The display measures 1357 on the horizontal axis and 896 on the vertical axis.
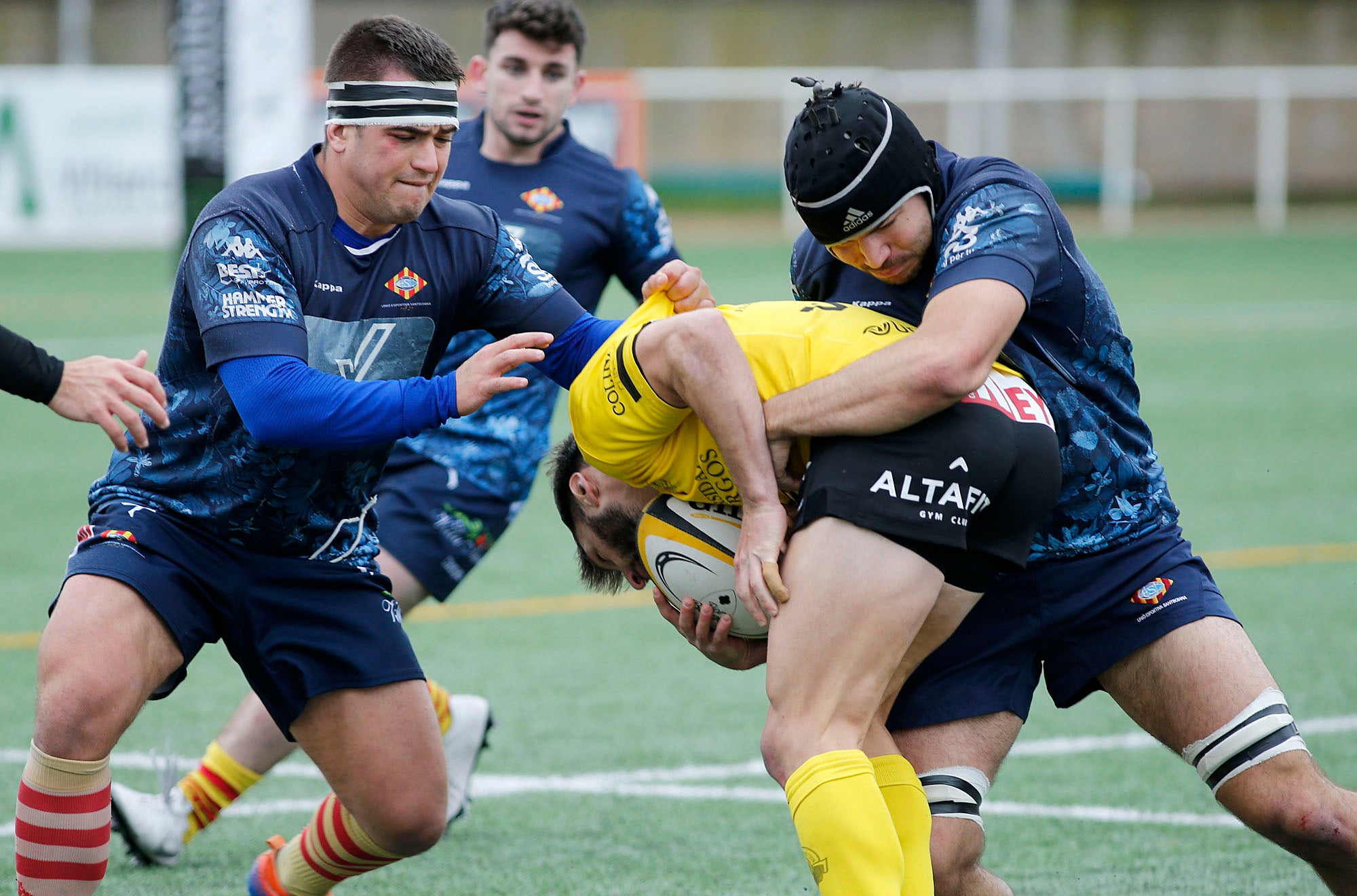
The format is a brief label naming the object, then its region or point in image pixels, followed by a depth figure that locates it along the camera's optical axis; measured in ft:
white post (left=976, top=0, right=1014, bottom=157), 202.39
